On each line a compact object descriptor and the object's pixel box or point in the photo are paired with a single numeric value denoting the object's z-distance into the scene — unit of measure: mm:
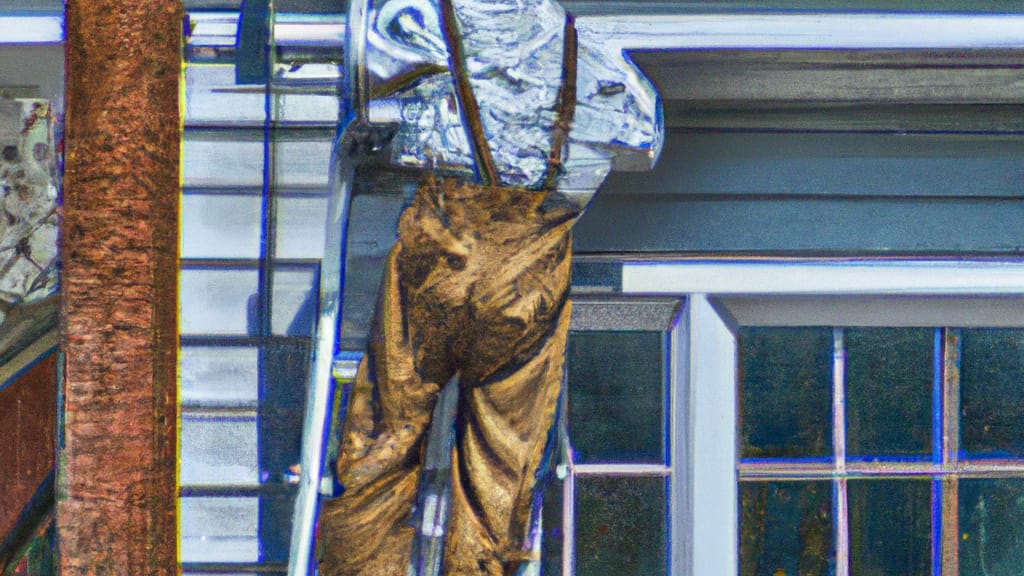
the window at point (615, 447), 8904
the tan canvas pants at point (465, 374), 8327
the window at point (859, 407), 8890
